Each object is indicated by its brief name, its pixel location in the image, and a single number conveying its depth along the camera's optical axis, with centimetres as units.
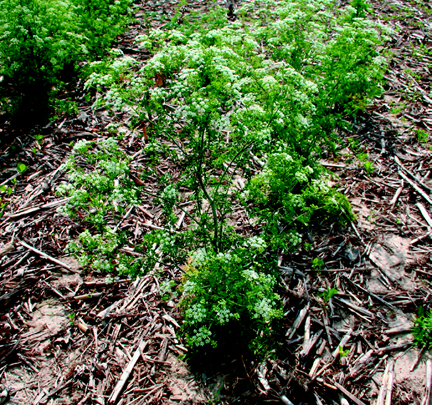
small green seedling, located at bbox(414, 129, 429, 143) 547
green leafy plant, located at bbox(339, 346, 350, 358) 317
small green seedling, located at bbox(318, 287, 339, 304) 360
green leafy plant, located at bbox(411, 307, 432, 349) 318
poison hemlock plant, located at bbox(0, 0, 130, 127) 539
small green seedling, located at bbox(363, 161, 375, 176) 503
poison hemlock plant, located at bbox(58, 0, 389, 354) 262
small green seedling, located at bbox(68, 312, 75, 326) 346
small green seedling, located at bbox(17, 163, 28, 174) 512
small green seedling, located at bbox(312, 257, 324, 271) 388
